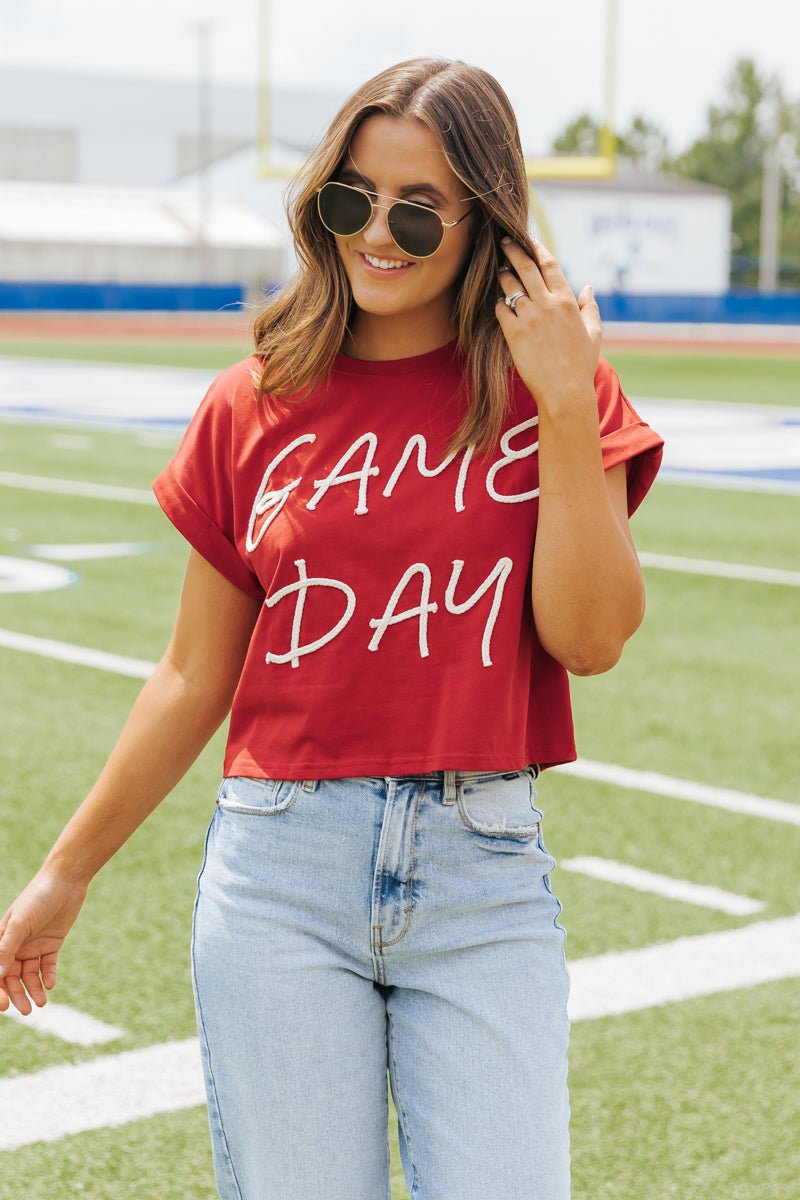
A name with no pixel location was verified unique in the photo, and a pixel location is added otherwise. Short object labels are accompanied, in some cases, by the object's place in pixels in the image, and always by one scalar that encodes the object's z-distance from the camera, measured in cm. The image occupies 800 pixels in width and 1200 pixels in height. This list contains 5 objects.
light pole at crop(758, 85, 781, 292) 7475
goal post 3297
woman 220
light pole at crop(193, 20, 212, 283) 6862
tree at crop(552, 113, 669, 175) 12089
